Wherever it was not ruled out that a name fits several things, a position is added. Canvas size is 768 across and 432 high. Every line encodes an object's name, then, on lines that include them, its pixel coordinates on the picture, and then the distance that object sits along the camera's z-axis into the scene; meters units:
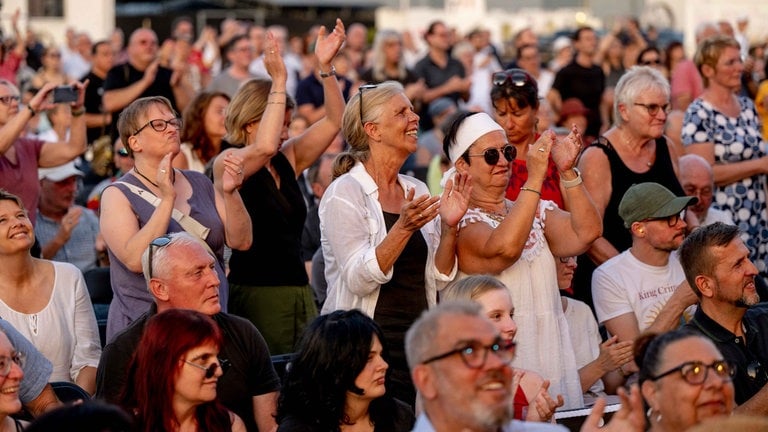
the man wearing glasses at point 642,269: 13.46
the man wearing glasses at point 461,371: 8.17
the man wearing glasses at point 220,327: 11.23
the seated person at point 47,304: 12.30
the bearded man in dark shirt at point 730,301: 11.84
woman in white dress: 12.11
